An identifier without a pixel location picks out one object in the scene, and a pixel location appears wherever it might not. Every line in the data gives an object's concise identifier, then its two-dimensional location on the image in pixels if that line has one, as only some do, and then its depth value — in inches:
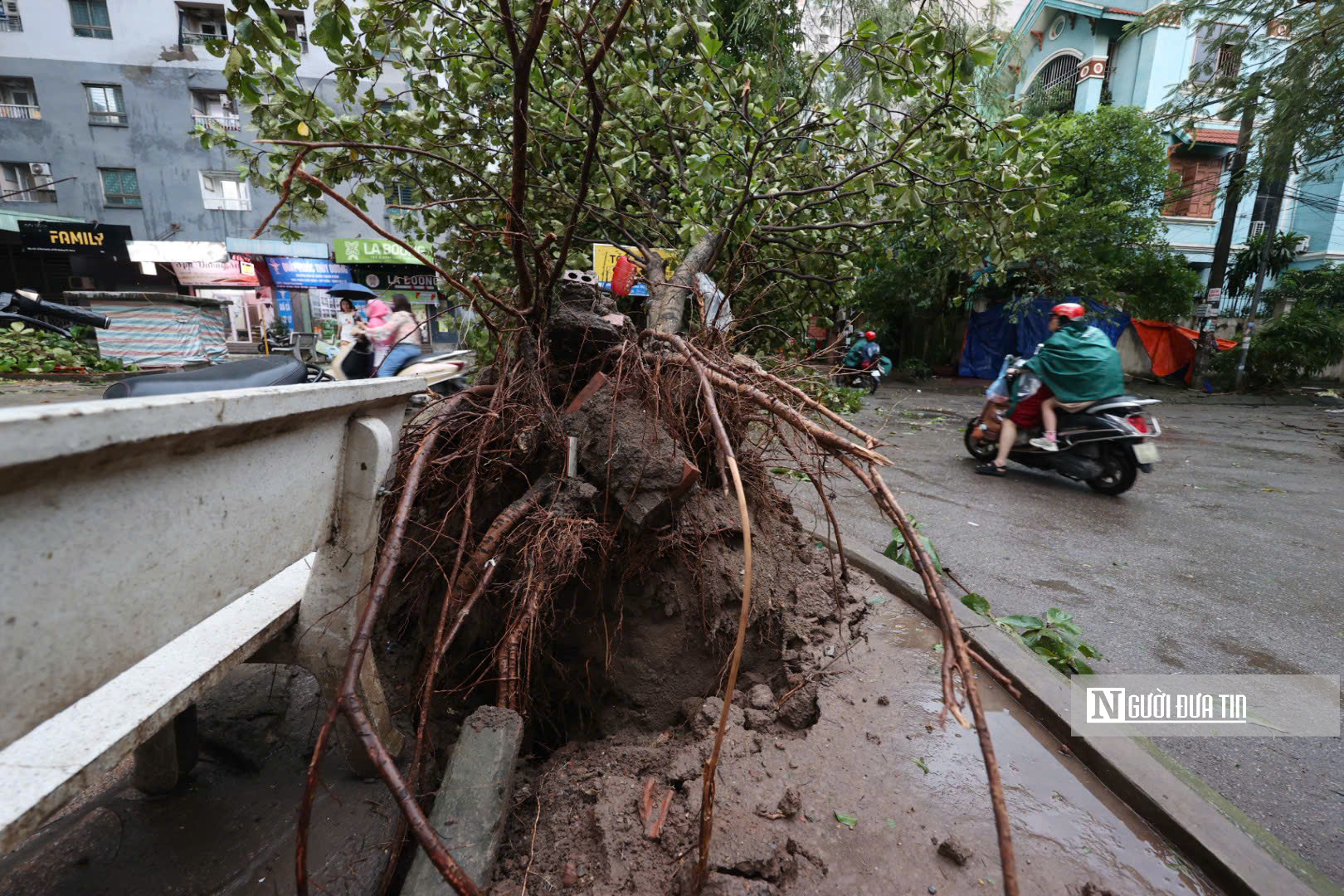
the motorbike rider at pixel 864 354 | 407.2
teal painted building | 700.0
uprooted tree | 76.5
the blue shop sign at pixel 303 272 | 776.9
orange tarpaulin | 641.9
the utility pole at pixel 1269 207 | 427.8
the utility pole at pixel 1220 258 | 519.8
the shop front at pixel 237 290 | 788.0
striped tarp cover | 462.0
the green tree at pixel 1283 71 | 358.0
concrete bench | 30.1
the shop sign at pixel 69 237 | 645.3
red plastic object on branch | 154.2
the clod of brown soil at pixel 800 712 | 81.2
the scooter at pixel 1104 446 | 215.0
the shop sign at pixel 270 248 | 756.3
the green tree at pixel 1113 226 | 516.7
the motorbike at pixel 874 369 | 346.9
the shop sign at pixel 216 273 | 784.9
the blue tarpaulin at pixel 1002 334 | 636.7
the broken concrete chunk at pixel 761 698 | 83.3
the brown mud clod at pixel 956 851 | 60.2
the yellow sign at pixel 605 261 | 177.8
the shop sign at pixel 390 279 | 788.0
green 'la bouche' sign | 761.6
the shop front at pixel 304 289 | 778.8
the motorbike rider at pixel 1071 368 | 223.8
